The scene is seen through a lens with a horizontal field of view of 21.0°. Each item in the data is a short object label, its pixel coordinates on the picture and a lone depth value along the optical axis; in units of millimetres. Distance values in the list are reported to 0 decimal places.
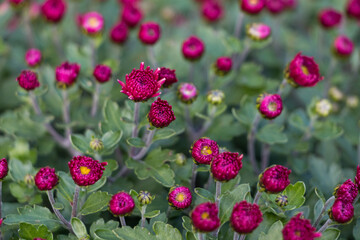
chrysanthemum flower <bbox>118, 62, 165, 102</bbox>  761
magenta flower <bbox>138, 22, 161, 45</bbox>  911
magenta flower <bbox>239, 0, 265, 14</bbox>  956
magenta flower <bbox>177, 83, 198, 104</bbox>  856
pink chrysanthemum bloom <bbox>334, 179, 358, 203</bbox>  748
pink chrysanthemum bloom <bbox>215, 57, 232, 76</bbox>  894
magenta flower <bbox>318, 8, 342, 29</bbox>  1010
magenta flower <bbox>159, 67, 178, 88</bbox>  817
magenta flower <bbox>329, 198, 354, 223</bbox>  744
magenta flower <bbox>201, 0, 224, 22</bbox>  1013
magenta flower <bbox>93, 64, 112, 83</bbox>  861
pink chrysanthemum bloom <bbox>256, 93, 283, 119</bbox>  820
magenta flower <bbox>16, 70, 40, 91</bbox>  842
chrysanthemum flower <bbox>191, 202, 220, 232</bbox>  711
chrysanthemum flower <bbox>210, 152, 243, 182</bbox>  739
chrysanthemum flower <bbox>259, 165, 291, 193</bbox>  740
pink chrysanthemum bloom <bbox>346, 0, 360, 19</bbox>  1025
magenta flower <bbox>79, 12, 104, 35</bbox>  945
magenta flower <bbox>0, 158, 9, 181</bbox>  769
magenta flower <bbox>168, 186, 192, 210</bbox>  769
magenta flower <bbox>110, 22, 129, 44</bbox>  954
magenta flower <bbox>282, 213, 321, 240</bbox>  711
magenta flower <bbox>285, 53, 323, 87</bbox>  835
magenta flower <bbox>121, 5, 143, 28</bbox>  974
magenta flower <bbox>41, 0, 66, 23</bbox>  961
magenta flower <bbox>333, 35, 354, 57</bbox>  967
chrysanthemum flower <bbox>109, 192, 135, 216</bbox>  757
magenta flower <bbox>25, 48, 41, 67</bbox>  911
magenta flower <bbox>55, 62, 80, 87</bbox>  855
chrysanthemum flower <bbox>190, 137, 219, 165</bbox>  765
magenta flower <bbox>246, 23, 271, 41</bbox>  942
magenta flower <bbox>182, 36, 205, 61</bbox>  907
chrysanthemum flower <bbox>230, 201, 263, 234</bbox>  717
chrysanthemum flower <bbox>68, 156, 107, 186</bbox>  750
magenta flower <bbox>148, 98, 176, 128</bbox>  771
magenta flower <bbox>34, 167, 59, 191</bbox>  769
